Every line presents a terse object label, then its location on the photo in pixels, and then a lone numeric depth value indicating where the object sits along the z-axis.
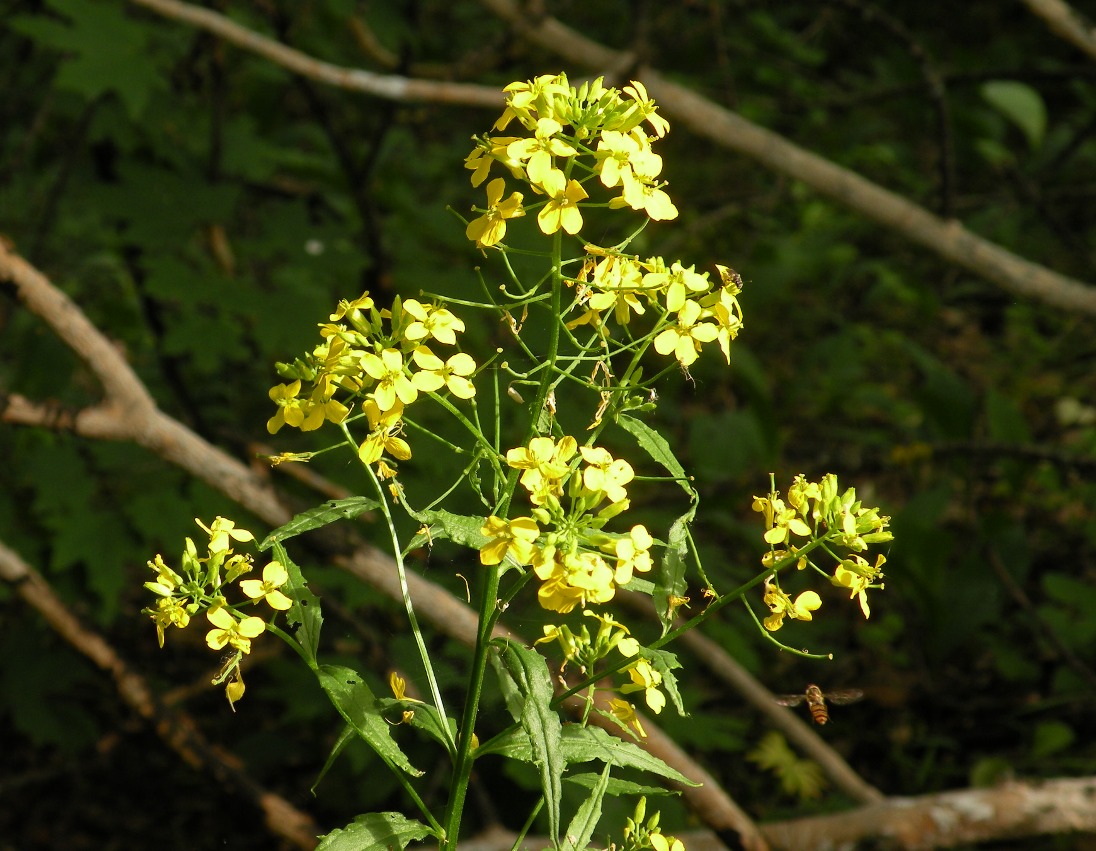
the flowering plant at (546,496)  0.97
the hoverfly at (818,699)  1.13
